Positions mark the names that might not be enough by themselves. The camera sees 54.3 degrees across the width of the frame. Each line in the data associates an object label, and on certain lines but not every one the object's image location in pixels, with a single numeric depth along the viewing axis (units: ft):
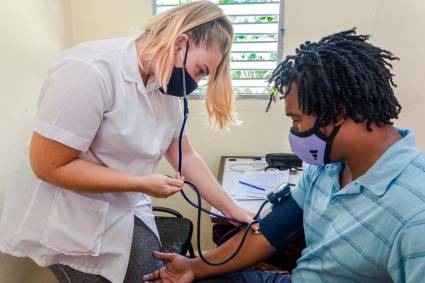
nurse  3.49
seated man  2.99
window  6.89
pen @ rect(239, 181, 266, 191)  6.04
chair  5.77
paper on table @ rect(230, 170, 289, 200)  5.86
